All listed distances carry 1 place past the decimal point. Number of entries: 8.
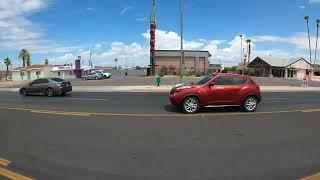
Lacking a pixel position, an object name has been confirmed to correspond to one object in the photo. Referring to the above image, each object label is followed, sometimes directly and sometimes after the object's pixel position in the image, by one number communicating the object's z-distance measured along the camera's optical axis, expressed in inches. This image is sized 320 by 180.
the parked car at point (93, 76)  1520.4
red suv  345.4
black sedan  627.1
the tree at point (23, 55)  2890.2
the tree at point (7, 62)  2856.0
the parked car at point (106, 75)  1583.5
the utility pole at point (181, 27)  897.8
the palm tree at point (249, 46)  2322.1
